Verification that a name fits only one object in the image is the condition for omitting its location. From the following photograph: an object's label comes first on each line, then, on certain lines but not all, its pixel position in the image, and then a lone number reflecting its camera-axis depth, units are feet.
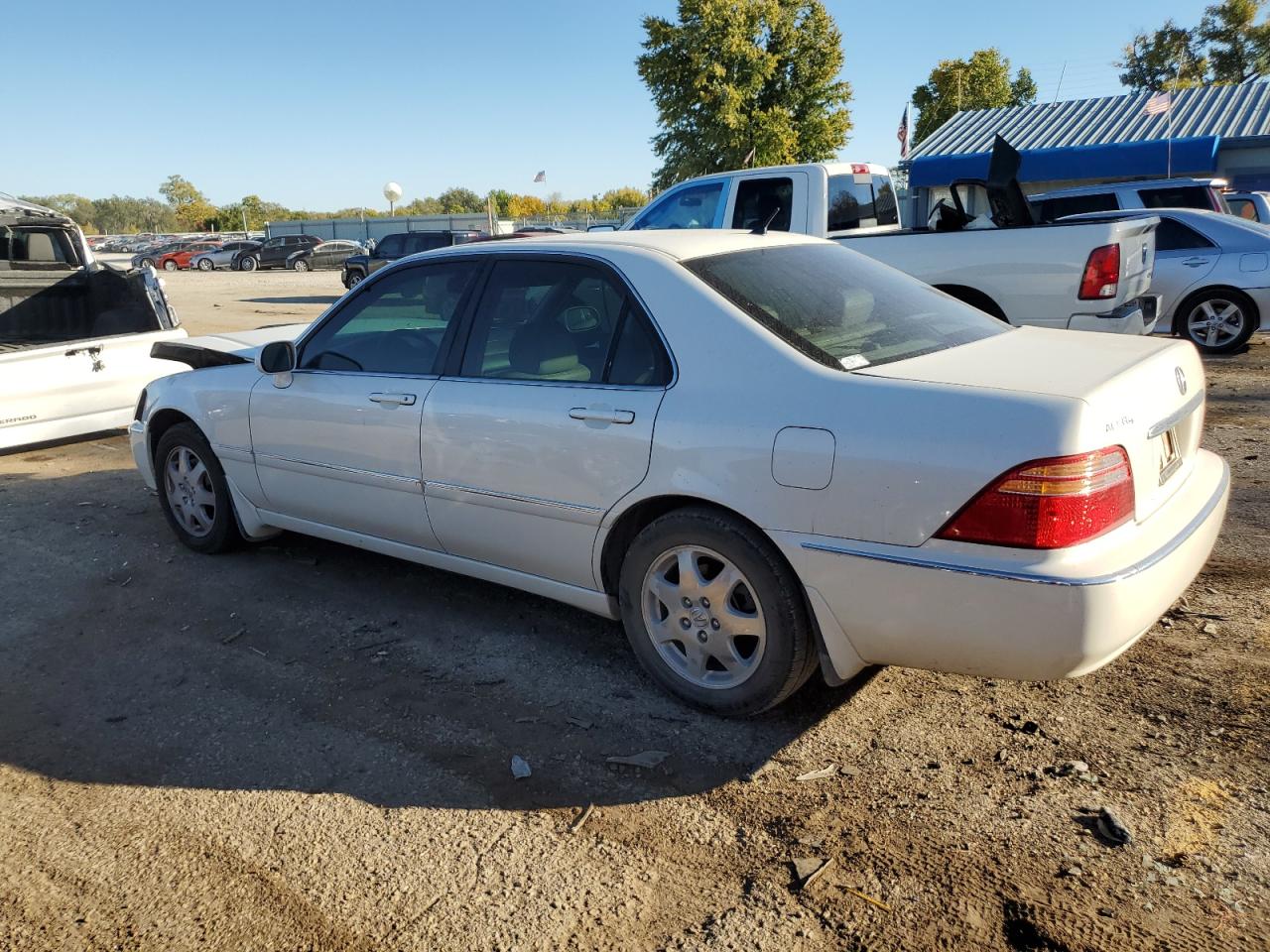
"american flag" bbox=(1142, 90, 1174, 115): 71.31
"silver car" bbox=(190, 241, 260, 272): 153.38
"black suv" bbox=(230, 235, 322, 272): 143.74
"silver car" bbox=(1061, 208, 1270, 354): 33.14
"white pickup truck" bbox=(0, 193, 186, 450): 24.34
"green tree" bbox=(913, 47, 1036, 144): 159.74
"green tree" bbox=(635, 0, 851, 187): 111.55
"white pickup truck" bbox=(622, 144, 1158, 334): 23.66
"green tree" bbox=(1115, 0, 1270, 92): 157.38
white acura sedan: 8.72
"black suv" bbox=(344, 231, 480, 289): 78.49
